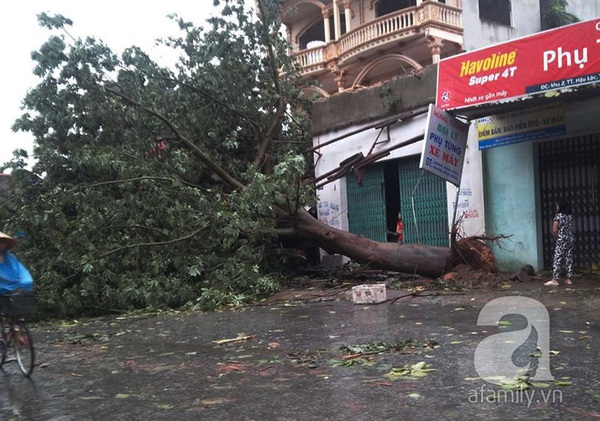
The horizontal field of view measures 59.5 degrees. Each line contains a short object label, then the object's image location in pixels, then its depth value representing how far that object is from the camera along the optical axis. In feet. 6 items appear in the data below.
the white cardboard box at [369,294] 26.94
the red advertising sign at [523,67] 25.44
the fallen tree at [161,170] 30.71
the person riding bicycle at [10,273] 17.48
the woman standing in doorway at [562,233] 27.02
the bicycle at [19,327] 16.88
